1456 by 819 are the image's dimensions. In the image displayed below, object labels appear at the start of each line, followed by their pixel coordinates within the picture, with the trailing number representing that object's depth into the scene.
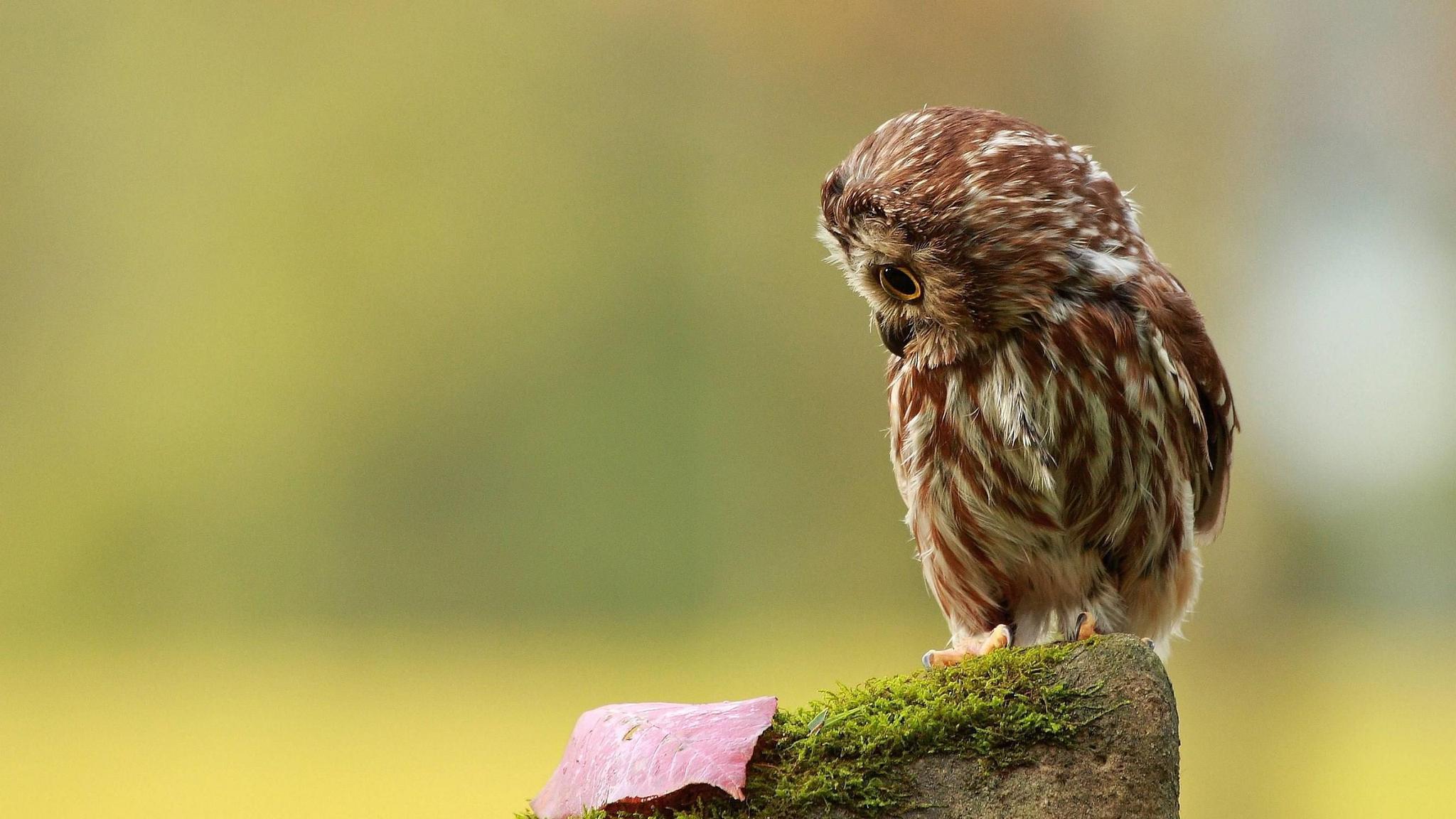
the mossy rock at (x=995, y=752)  5.21
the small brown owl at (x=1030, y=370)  5.27
